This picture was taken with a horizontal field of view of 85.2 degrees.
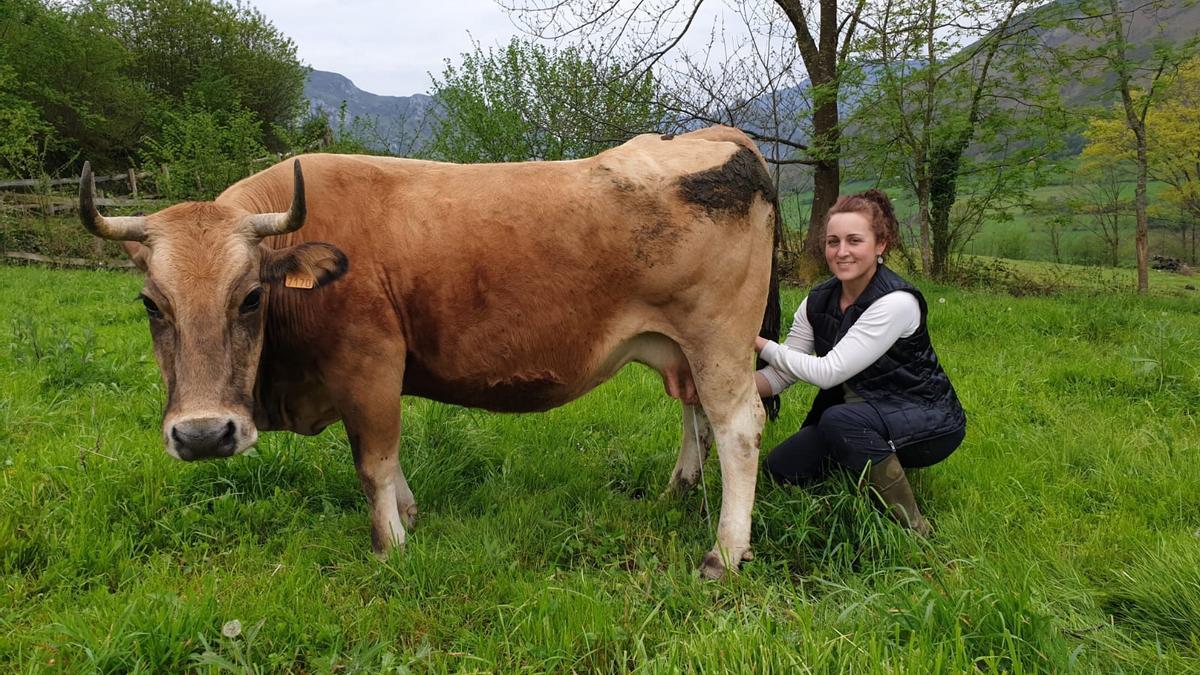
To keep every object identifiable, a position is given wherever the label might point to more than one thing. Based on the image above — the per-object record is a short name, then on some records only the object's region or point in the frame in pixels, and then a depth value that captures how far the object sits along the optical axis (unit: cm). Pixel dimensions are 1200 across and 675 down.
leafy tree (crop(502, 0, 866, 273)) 1120
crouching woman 323
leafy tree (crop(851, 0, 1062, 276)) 1098
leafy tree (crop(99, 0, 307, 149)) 3350
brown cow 305
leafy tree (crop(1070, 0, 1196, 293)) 1048
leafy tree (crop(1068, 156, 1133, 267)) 1732
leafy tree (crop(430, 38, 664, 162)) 1190
